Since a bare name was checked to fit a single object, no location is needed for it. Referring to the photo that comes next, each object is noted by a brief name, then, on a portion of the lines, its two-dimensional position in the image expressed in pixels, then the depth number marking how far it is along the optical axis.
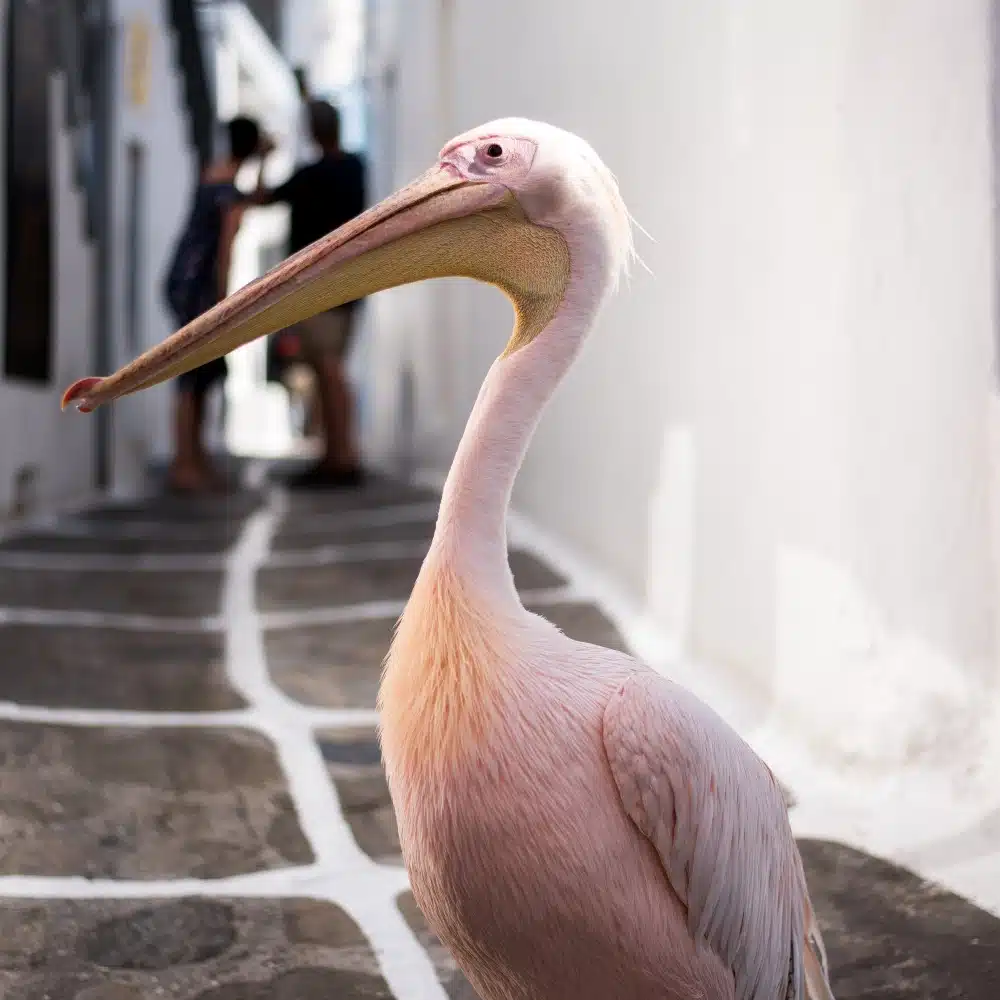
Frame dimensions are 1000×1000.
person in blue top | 4.04
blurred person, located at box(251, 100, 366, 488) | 4.32
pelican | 0.91
